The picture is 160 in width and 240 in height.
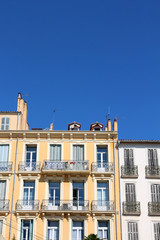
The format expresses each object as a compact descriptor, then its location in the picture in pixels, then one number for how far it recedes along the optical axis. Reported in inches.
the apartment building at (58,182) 1305.4
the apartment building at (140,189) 1295.5
